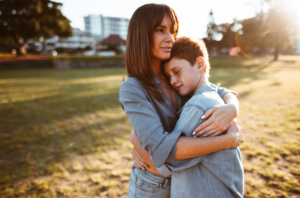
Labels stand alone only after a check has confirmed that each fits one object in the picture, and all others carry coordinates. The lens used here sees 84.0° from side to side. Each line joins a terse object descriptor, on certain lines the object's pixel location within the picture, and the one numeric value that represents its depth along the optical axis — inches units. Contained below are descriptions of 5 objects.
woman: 43.9
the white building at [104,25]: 3759.8
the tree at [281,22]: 713.0
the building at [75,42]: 2659.9
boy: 44.9
